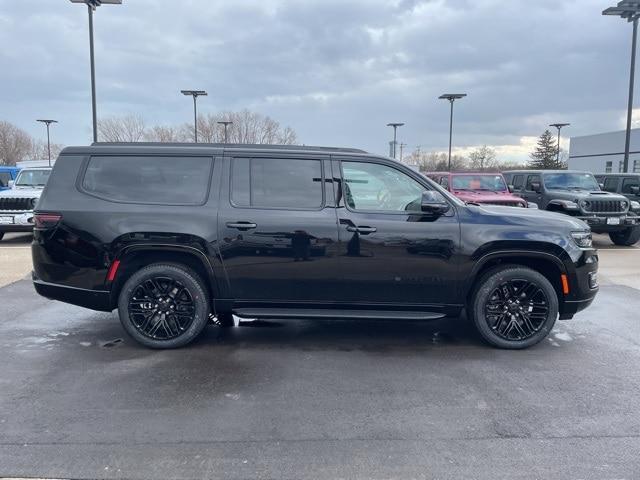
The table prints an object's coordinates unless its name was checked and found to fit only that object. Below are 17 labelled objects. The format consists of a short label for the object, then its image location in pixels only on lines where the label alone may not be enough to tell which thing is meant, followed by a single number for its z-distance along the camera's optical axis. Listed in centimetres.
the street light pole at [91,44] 1533
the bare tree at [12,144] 6438
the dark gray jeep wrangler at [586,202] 1164
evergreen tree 7331
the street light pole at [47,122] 4417
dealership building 5012
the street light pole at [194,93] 2912
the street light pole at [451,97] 2911
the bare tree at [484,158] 7719
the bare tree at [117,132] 4312
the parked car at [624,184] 1424
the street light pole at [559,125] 3778
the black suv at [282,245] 466
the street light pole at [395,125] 3697
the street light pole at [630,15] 1650
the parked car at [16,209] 1172
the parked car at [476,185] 1201
